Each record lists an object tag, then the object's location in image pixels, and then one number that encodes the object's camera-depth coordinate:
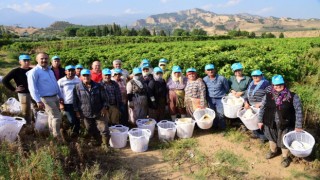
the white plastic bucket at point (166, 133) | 6.20
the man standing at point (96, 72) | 6.97
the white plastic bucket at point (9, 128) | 5.13
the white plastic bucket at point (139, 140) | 5.74
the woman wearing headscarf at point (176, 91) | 7.04
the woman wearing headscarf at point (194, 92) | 6.62
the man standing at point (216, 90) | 6.58
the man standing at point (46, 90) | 5.21
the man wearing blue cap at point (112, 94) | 6.24
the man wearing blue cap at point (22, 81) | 6.08
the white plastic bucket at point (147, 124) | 6.34
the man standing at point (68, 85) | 6.05
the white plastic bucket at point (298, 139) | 4.72
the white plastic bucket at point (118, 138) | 5.91
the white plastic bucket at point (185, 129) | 6.31
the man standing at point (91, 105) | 5.66
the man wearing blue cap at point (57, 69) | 6.75
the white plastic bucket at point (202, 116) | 6.26
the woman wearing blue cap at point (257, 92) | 5.88
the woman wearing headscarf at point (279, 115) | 5.01
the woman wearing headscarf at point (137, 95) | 6.70
